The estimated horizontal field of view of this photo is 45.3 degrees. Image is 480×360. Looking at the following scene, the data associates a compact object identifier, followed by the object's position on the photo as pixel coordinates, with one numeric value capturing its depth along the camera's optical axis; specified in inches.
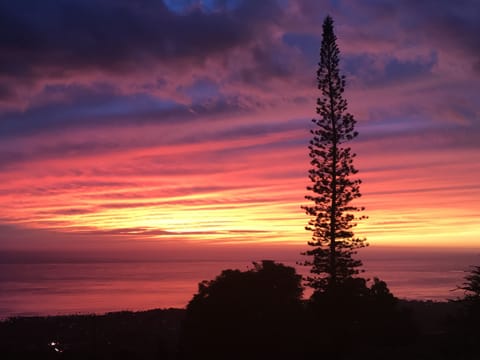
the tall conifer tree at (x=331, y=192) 829.8
